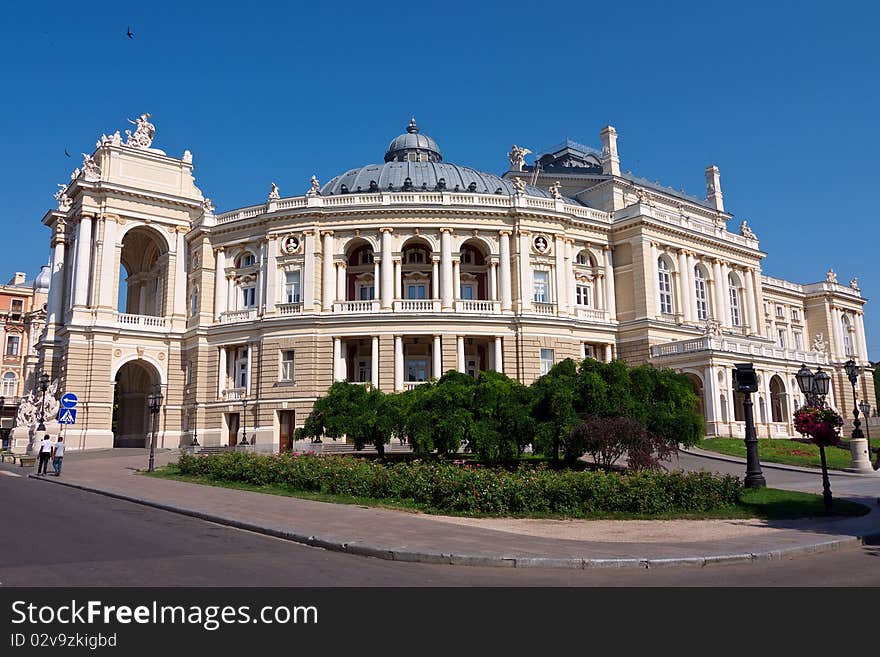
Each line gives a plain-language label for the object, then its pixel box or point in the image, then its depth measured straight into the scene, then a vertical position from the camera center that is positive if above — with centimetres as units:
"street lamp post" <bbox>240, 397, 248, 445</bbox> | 4843 +145
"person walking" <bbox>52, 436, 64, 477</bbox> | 3013 -56
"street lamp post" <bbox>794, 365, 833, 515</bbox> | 2291 +152
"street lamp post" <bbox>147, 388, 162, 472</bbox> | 3451 +190
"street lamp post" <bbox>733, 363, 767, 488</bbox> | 2284 -9
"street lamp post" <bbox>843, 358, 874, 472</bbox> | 3384 -108
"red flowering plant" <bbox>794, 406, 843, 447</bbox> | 2028 +20
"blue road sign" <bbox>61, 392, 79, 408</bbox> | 2702 +161
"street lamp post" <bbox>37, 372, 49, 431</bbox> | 4175 +338
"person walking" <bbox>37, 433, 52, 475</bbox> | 3000 -30
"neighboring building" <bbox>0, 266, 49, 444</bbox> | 8538 +1392
